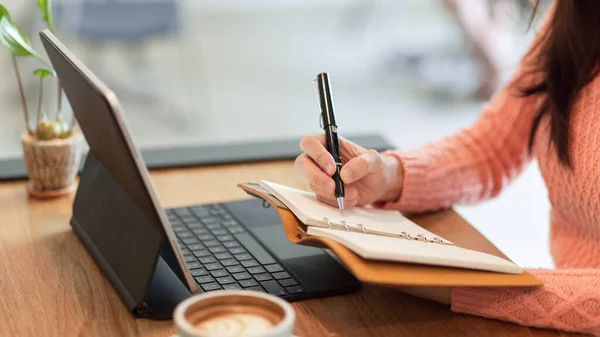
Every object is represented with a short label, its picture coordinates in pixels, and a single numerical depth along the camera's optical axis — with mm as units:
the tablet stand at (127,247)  1109
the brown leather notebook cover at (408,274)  1069
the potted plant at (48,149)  1347
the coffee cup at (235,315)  944
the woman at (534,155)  1289
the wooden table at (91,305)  1101
